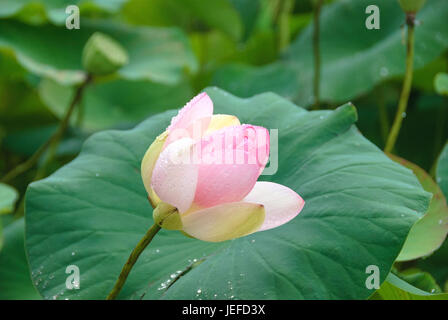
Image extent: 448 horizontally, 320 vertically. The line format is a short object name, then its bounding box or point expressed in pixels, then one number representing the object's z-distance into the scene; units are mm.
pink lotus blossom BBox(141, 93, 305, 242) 1382
